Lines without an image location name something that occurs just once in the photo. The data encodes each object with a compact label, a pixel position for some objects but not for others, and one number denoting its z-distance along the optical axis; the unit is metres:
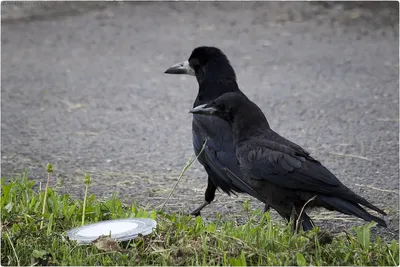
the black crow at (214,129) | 10.93
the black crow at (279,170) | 9.59
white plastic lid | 8.94
